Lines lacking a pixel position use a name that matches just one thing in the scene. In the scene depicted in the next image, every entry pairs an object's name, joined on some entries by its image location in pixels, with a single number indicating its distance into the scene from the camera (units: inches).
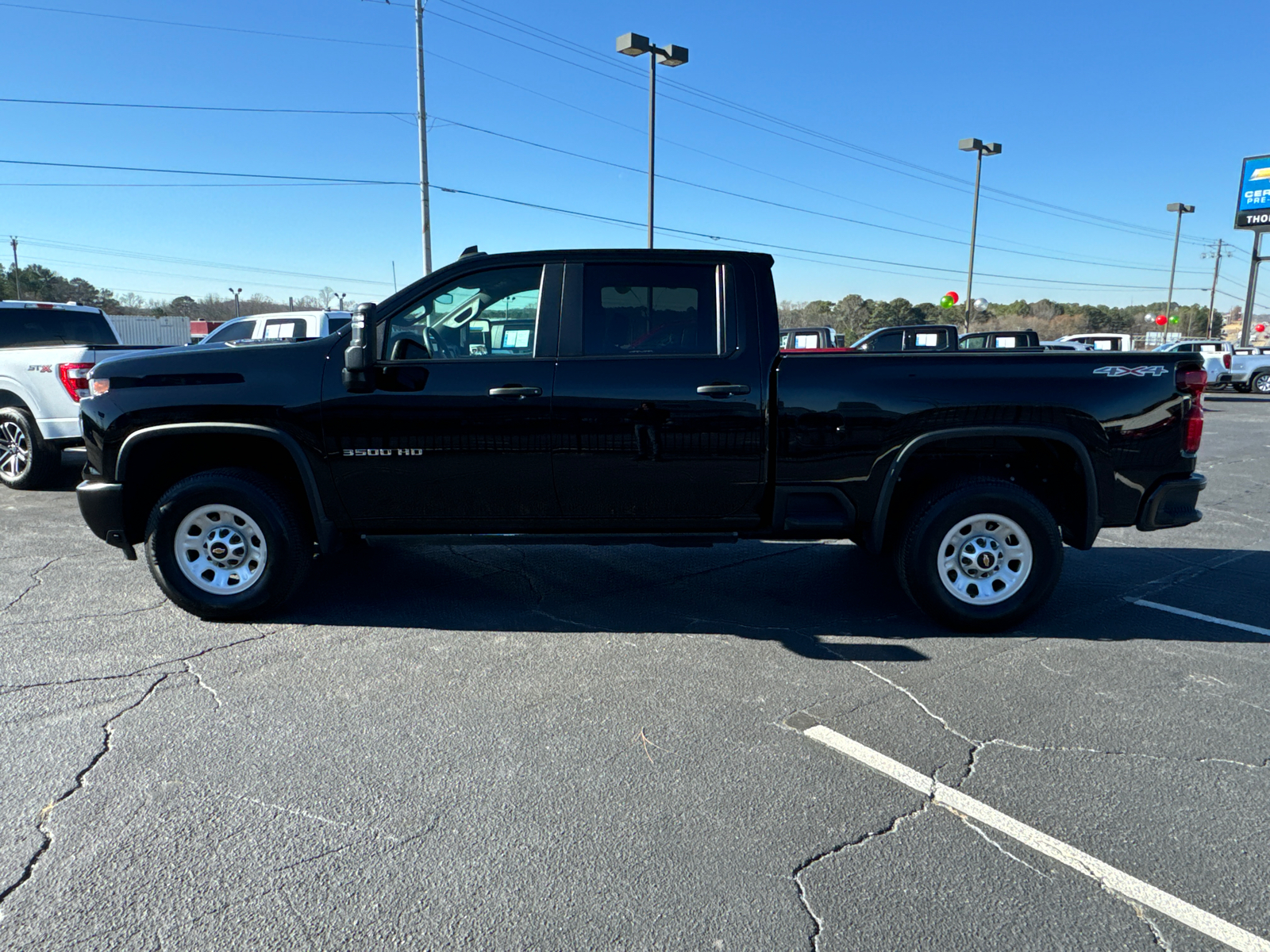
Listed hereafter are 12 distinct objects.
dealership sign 1405.0
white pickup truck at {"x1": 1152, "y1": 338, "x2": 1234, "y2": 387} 983.0
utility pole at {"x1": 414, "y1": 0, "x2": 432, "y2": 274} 925.2
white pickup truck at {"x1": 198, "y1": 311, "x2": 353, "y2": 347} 466.0
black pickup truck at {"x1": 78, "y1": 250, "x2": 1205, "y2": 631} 178.2
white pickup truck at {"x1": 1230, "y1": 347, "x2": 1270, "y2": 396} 1015.0
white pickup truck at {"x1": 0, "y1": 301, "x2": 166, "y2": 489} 326.0
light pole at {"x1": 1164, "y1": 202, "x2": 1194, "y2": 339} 1950.1
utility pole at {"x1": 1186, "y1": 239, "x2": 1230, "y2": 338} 2582.9
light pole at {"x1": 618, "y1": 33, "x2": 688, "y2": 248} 732.7
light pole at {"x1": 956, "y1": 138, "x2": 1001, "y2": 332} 1244.5
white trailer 1672.0
